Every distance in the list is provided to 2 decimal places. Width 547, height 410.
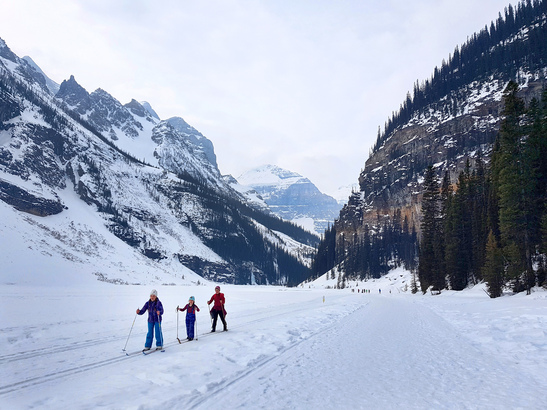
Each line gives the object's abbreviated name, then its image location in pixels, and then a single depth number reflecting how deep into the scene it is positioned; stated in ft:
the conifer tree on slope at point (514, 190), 84.84
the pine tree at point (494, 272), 87.10
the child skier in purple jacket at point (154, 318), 34.78
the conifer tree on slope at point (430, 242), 161.58
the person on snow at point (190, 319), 41.11
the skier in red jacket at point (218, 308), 48.01
